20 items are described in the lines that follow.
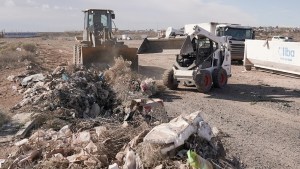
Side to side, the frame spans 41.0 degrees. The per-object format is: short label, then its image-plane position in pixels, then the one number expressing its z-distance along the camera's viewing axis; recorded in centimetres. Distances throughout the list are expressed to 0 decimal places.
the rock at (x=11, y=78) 1485
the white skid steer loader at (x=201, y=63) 1299
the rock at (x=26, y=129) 770
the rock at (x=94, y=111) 946
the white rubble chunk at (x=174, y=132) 523
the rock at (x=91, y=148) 556
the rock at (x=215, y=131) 716
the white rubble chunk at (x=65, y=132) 674
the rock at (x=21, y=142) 672
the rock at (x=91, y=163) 530
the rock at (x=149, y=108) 811
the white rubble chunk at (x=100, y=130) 621
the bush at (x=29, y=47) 3259
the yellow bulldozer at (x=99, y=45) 1669
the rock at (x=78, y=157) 542
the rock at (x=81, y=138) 601
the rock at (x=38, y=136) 668
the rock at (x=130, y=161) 513
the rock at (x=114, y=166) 499
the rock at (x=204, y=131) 568
